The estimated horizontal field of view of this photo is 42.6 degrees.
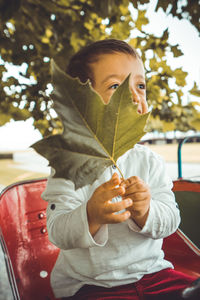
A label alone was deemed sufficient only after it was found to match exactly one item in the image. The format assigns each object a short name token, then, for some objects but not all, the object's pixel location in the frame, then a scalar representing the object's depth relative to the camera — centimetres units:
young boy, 77
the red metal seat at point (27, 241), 105
